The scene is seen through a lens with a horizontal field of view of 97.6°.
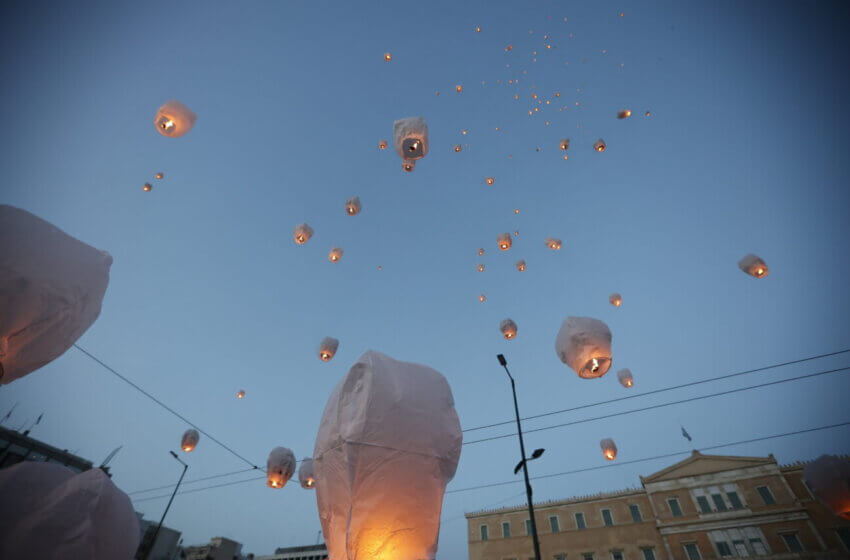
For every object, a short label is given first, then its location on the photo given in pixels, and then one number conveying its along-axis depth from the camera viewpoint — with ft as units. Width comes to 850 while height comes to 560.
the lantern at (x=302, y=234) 30.68
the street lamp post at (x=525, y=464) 25.82
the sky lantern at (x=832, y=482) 27.22
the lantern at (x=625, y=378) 36.47
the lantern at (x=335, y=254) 32.53
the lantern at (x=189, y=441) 36.40
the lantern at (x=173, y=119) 19.01
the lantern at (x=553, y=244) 35.68
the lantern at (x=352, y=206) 29.96
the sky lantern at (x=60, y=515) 10.42
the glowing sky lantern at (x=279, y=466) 22.38
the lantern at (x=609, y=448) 42.05
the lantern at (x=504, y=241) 32.73
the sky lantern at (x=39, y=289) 8.46
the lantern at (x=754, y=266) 31.32
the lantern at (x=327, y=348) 33.32
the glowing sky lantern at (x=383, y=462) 7.54
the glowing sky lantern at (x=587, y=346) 17.19
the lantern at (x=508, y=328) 35.35
